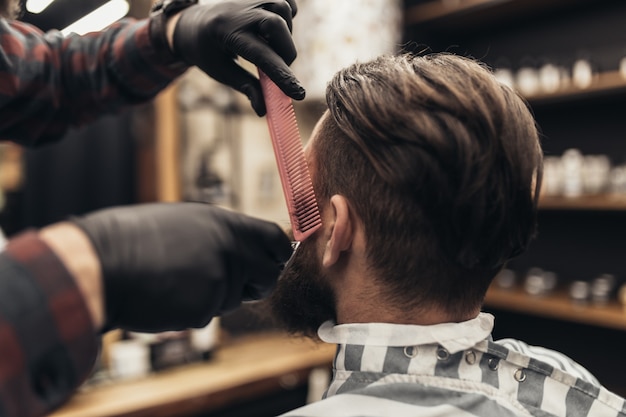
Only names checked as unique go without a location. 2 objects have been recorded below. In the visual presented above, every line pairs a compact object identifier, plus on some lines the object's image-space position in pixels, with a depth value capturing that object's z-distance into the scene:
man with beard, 0.93
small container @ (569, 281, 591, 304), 3.02
